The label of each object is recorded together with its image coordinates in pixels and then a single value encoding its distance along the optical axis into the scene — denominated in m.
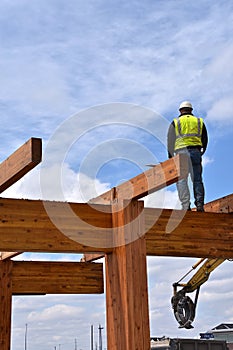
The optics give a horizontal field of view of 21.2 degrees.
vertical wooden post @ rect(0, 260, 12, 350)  10.99
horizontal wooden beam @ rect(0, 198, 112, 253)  7.45
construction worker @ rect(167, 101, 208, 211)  8.77
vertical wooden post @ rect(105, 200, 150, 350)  7.33
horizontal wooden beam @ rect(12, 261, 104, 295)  12.02
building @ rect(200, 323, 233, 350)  35.93
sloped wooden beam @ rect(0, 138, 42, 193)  5.77
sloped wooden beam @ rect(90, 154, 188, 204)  6.94
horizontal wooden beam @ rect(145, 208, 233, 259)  8.26
